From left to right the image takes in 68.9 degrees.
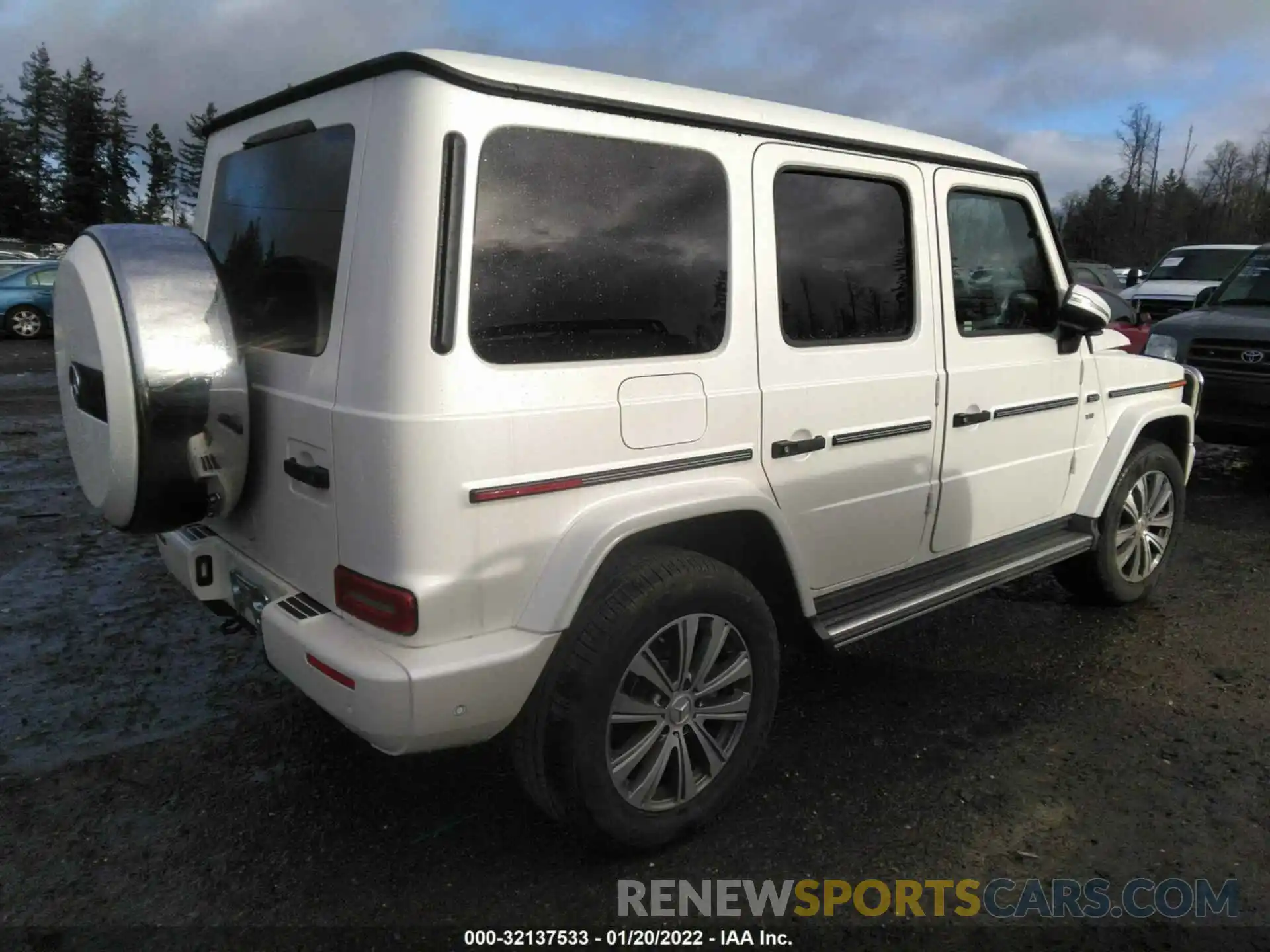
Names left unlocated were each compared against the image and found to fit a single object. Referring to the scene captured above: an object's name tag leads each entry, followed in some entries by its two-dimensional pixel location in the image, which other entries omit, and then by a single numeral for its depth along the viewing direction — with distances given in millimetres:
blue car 17734
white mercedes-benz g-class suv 2229
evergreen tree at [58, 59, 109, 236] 64625
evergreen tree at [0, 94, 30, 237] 61156
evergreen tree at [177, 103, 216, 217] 65500
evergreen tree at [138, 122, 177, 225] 78438
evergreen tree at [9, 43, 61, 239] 65312
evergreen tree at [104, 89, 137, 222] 66375
